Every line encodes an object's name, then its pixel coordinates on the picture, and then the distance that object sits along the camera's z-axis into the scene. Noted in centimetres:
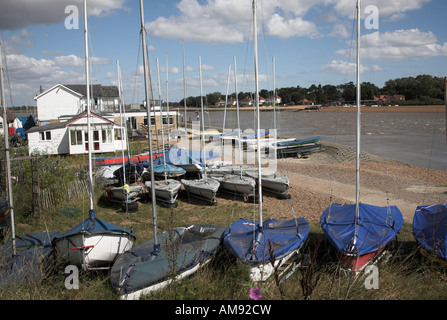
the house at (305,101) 16652
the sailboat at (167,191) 1727
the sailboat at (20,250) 657
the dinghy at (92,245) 922
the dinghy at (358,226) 871
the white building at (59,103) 4531
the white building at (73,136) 3114
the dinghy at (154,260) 693
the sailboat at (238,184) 1800
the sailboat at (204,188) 1764
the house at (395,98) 11481
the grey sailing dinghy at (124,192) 1669
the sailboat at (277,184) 1830
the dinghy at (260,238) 823
